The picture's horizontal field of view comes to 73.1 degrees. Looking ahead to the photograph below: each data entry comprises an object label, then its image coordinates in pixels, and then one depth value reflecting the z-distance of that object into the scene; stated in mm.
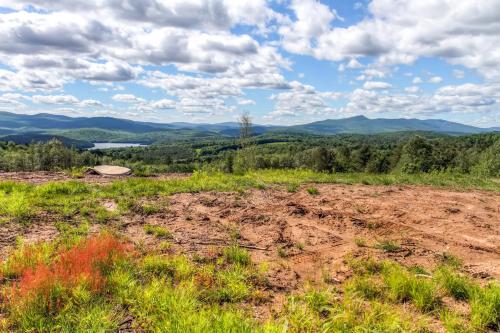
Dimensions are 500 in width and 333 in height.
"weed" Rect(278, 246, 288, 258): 6955
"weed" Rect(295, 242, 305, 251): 7362
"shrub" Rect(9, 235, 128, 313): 4535
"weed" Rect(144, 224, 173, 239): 7879
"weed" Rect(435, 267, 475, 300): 5121
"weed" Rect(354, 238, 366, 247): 7420
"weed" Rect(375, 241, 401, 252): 7130
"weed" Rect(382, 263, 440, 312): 4844
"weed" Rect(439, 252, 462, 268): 6332
